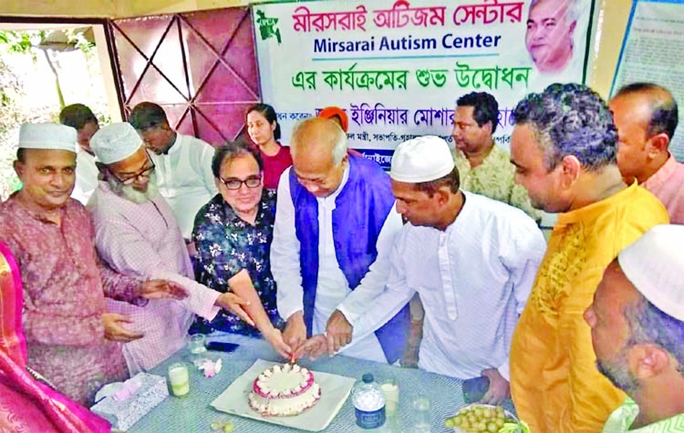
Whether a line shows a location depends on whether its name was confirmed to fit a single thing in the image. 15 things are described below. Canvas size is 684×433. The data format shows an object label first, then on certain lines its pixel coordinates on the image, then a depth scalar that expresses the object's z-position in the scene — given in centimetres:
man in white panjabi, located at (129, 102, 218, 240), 171
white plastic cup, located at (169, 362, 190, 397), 158
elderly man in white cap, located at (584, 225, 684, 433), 81
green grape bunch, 128
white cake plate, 144
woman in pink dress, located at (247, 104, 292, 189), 162
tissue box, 148
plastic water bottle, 141
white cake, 147
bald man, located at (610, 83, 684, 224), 114
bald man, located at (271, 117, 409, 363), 151
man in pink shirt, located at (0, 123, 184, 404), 154
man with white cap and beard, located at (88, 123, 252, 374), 164
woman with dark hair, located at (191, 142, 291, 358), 166
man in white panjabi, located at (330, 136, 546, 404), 135
